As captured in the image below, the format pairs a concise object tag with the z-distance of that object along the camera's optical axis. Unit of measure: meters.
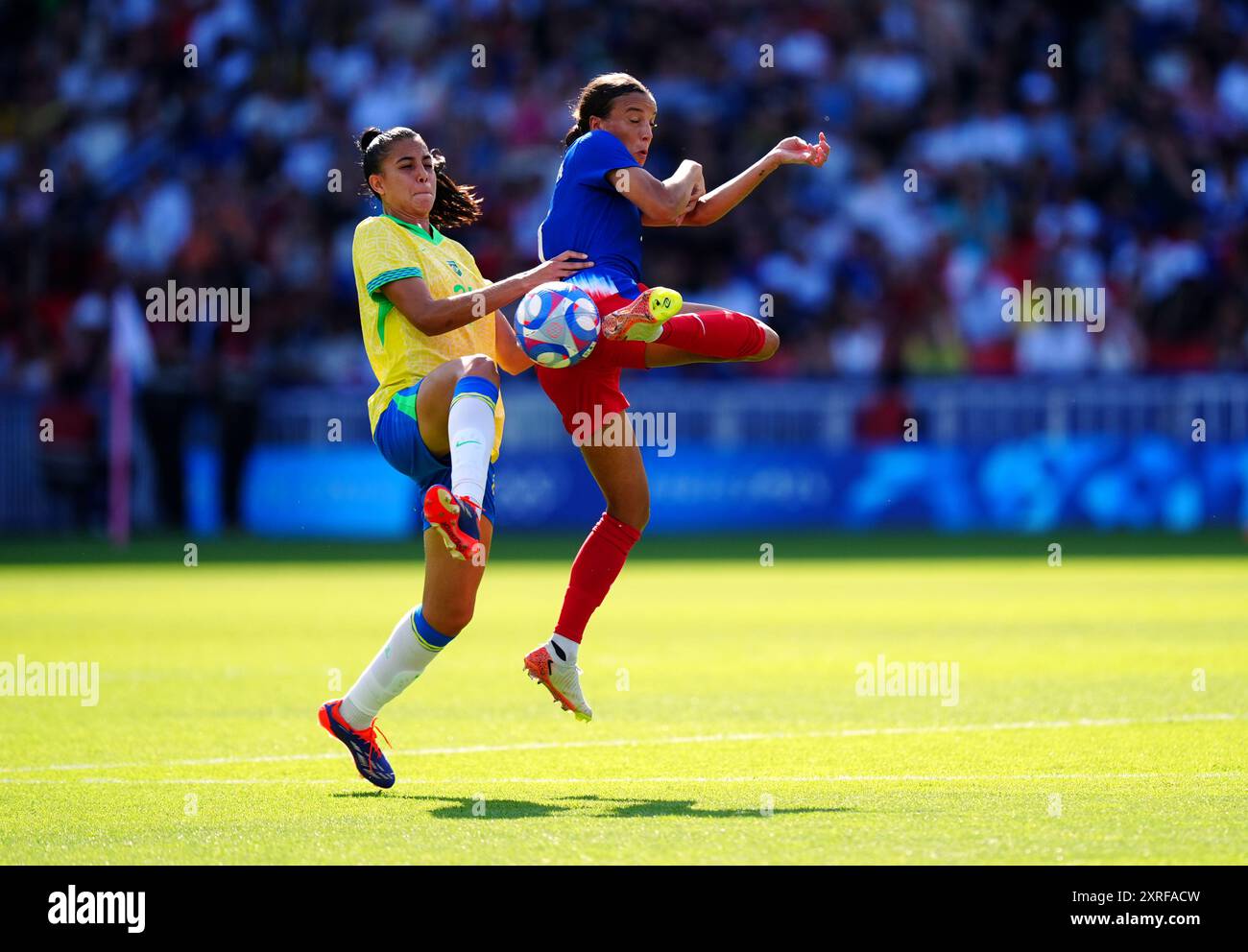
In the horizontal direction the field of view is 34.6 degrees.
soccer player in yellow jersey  7.17
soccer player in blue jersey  7.98
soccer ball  7.70
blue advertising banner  22.03
